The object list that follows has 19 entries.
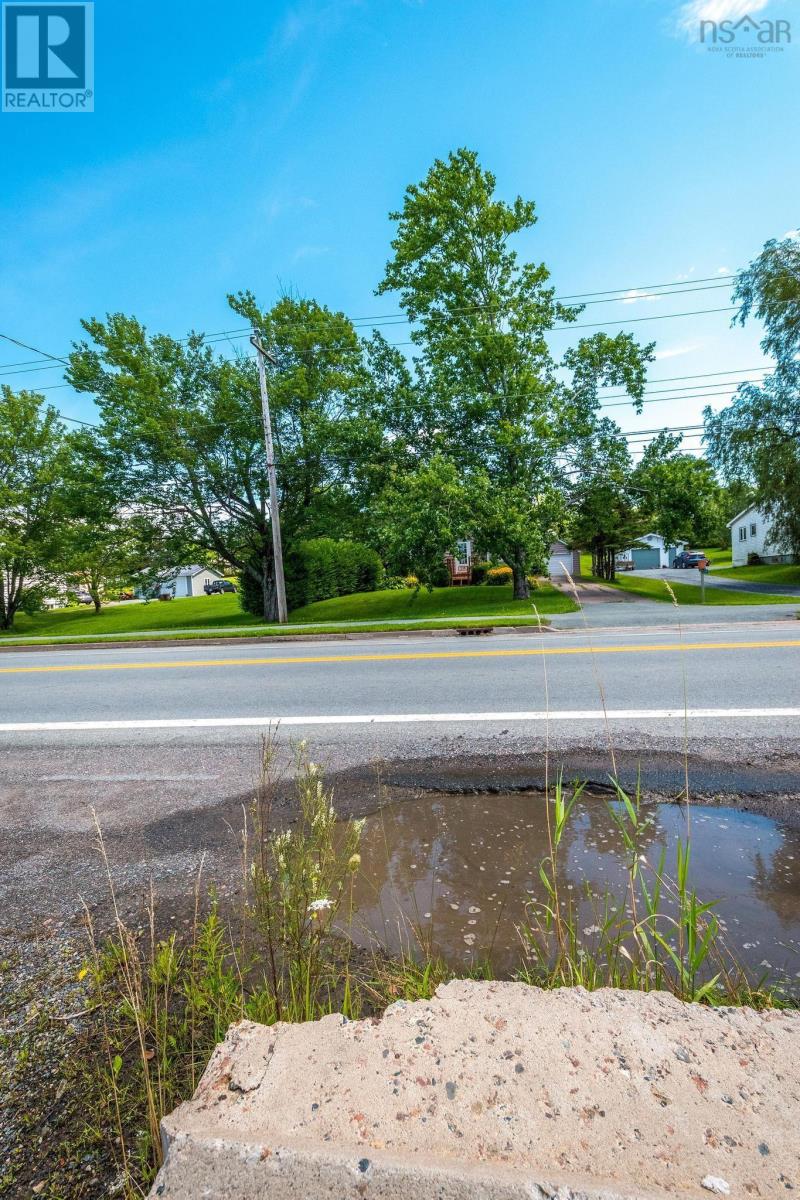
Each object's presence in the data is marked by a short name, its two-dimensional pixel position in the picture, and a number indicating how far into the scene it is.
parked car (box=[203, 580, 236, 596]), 59.59
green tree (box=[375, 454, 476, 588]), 15.16
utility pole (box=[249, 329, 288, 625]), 16.25
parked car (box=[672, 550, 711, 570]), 49.28
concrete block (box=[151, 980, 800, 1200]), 1.03
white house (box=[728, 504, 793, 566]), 39.41
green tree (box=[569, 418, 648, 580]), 18.20
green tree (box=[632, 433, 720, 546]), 17.09
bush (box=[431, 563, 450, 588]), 25.86
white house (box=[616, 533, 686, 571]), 55.72
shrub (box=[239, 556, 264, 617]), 23.09
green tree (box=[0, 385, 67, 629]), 25.47
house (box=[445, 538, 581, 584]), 30.46
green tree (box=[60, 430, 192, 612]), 19.09
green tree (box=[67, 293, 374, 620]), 18.89
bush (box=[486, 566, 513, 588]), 28.98
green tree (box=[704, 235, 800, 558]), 22.38
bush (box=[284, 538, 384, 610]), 23.81
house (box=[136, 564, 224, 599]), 62.19
